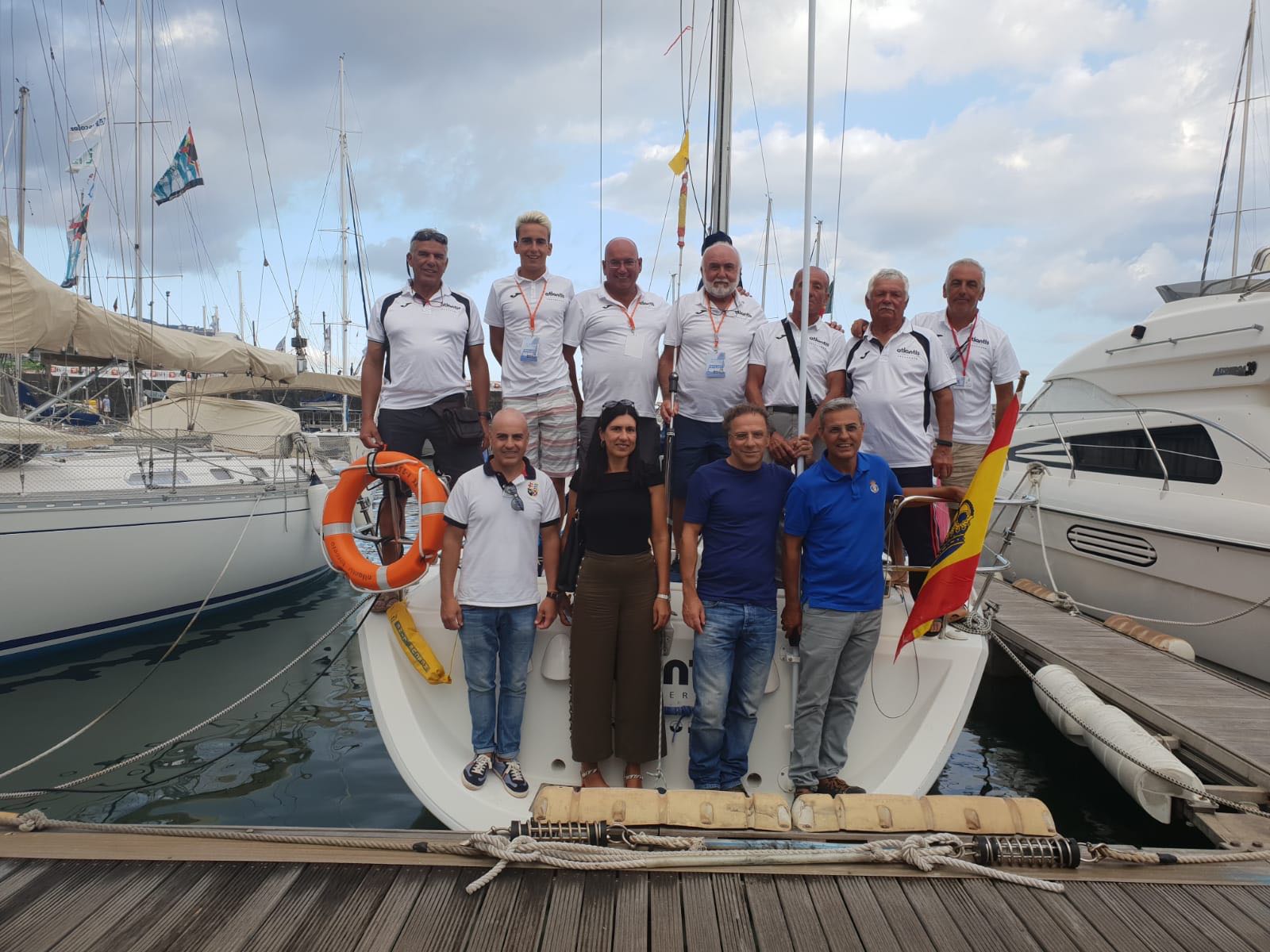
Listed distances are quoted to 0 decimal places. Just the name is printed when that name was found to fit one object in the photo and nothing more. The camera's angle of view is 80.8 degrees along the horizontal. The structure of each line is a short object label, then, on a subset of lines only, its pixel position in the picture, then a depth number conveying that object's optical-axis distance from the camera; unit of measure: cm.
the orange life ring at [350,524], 377
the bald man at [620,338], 437
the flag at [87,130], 1427
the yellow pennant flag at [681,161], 720
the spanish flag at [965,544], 339
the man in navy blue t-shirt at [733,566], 350
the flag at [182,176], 1228
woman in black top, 349
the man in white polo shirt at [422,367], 451
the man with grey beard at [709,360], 430
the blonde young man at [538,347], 448
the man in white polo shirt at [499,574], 357
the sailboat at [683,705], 383
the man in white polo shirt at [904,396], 427
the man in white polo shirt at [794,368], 452
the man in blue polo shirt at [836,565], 347
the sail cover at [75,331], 807
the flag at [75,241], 1584
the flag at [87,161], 1437
